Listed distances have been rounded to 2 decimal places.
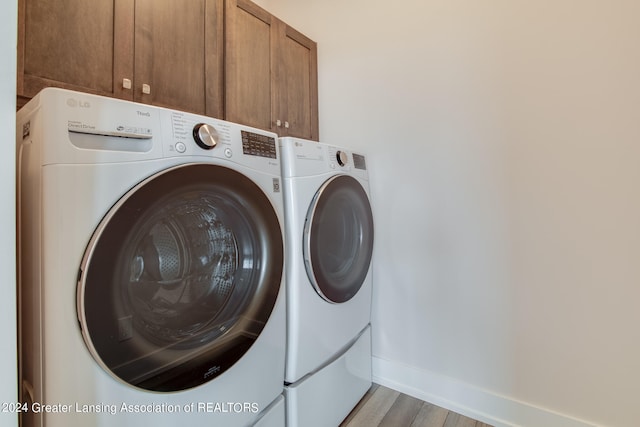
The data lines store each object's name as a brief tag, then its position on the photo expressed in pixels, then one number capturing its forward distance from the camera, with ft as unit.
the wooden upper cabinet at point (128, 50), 2.88
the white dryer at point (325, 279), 3.46
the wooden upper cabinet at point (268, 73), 4.52
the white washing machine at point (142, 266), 1.84
